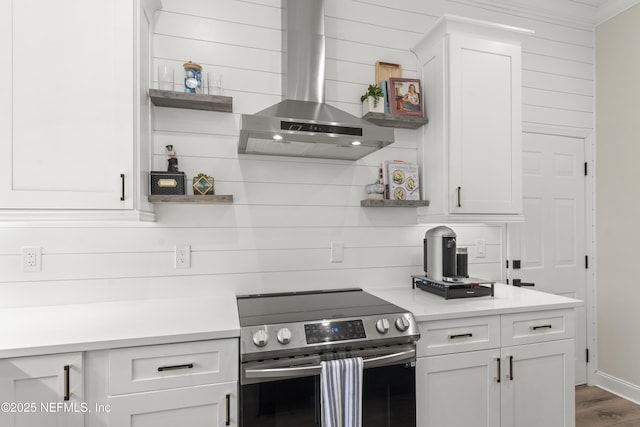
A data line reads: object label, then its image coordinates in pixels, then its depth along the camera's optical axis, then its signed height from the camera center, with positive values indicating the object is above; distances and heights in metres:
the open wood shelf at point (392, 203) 2.31 +0.07
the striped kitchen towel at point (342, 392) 1.54 -0.78
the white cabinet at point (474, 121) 2.23 +0.58
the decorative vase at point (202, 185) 2.03 +0.16
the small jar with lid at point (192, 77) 2.02 +0.78
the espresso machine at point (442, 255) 2.22 -0.26
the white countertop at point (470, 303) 1.85 -0.51
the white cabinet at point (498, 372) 1.80 -0.85
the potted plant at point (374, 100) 2.32 +0.74
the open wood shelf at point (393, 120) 2.31 +0.61
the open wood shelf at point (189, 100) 1.91 +0.62
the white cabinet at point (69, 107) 1.52 +0.47
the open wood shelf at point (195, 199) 1.89 +0.08
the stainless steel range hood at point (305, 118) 1.77 +0.48
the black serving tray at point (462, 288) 2.12 -0.46
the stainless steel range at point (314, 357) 1.51 -0.64
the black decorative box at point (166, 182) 1.93 +0.17
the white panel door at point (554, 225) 2.87 -0.10
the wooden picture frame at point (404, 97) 2.37 +0.77
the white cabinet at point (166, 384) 1.41 -0.69
